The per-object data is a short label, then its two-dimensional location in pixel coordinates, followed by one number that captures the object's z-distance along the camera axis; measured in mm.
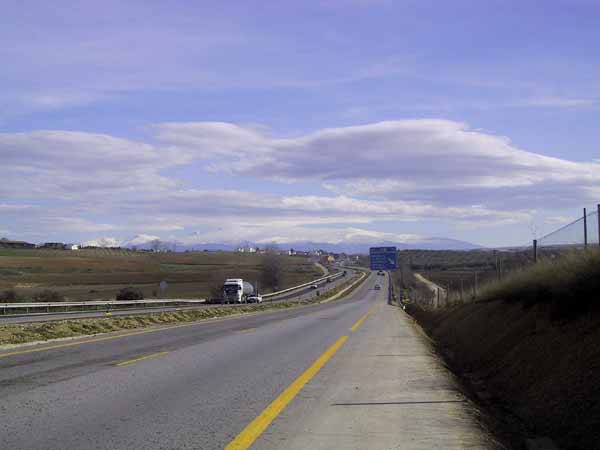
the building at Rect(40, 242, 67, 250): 143750
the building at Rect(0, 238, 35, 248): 126775
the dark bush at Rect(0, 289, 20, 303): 53425
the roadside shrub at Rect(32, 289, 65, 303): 56969
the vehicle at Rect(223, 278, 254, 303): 76688
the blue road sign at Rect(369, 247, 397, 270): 79000
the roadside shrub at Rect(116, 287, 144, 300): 67312
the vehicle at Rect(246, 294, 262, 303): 78888
